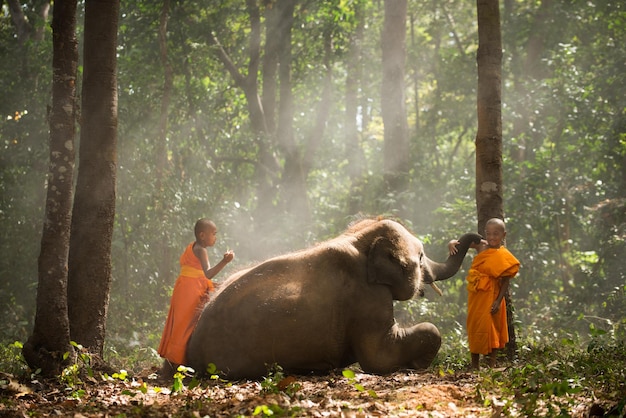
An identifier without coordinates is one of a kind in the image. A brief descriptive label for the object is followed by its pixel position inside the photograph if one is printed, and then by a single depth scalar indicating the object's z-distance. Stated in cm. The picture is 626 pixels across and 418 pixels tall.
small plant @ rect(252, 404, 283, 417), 529
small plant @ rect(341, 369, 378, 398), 594
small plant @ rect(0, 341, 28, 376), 750
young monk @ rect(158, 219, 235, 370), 873
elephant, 812
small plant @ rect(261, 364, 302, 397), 634
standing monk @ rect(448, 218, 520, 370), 829
